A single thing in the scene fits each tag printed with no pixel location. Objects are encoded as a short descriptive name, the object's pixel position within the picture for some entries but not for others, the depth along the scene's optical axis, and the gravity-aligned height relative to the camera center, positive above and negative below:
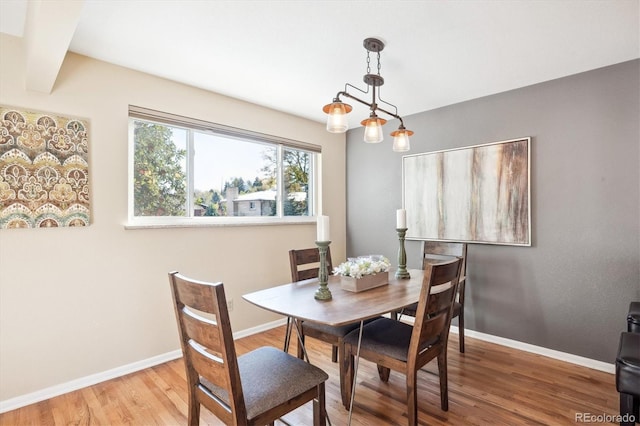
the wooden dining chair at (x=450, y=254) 2.80 -0.39
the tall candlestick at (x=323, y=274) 1.80 -0.35
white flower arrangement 1.99 -0.35
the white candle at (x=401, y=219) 2.45 -0.05
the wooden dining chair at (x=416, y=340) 1.66 -0.74
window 2.70 +0.39
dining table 1.52 -0.48
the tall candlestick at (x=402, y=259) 2.40 -0.35
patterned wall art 2.06 +0.30
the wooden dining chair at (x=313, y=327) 2.04 -0.75
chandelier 1.91 +0.58
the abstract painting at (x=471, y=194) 2.90 +0.17
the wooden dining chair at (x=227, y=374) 1.20 -0.72
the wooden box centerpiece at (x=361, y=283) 1.97 -0.44
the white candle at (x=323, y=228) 1.81 -0.09
